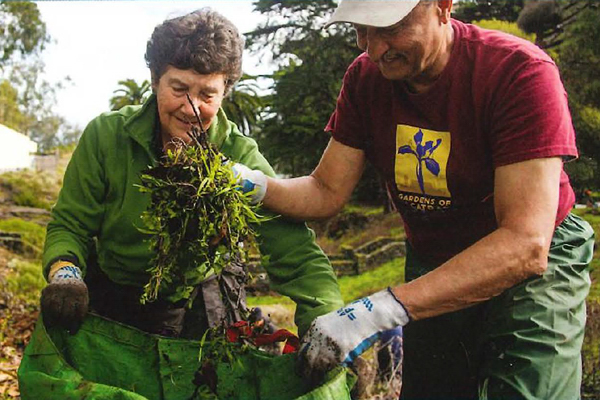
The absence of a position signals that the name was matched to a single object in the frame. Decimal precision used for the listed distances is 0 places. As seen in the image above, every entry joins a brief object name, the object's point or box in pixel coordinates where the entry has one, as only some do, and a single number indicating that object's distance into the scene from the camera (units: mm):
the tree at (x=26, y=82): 33219
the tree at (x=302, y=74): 23312
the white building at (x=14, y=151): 32750
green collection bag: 2504
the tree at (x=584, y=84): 8633
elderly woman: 2844
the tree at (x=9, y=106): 41062
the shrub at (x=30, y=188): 13320
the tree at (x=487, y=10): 19844
